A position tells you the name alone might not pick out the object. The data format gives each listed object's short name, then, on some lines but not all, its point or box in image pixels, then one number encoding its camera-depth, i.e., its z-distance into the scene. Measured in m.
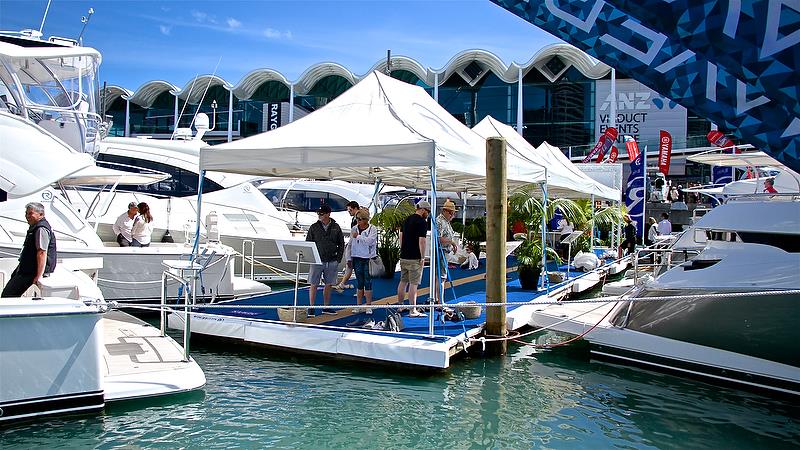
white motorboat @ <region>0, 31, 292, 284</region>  12.94
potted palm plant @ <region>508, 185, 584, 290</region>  13.02
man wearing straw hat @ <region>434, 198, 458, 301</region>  12.16
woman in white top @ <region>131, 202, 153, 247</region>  13.60
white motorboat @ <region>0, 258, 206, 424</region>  6.24
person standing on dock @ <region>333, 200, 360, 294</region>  11.96
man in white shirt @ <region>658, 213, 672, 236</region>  23.45
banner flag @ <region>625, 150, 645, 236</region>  23.55
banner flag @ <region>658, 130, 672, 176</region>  34.22
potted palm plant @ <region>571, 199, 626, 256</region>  20.03
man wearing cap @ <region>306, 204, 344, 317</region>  9.87
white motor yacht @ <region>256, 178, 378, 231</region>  25.73
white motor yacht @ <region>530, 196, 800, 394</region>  8.02
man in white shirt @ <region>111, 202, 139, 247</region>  13.66
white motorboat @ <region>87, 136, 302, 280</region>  17.23
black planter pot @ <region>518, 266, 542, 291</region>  13.00
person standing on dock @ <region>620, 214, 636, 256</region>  22.59
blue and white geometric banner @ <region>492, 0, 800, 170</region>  6.31
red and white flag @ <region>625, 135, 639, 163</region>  29.20
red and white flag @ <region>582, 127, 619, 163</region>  39.31
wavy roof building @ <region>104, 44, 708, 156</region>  47.59
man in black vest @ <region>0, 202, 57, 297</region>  7.29
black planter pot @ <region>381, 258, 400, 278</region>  14.48
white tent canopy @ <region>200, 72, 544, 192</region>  8.92
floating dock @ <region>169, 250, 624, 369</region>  8.40
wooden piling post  9.30
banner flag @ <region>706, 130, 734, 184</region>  26.80
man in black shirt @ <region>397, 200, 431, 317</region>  9.59
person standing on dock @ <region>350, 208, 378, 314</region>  9.94
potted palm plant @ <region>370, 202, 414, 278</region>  14.15
